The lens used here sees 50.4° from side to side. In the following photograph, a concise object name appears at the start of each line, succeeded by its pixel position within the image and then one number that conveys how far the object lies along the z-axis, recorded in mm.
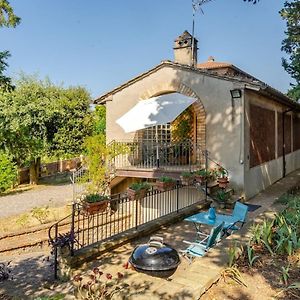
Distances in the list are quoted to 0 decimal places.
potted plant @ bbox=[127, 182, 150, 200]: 10890
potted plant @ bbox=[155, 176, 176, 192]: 12336
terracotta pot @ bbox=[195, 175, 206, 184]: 12977
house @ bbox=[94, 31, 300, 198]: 13969
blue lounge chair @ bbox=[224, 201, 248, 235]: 8469
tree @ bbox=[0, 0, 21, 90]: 10742
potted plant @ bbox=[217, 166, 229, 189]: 13506
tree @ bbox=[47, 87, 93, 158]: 28938
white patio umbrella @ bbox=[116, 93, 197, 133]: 13594
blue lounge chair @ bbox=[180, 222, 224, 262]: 6836
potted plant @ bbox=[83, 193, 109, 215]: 9670
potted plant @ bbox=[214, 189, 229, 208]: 12664
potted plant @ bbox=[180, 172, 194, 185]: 12969
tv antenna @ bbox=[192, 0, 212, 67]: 15839
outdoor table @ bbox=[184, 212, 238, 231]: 8273
